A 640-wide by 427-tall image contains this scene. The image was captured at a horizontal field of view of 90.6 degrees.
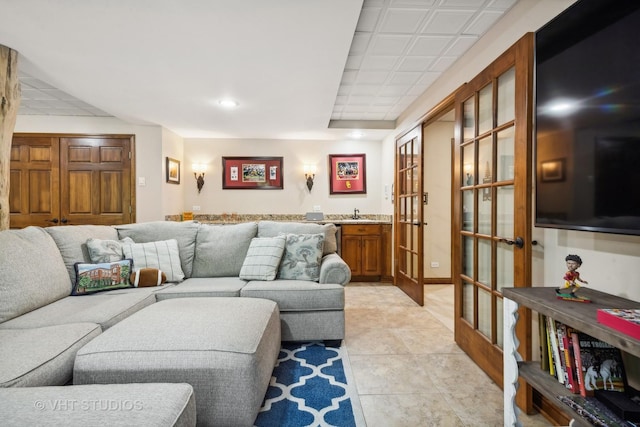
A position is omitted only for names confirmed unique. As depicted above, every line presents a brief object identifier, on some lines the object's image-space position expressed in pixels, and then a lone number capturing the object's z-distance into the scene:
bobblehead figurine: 1.23
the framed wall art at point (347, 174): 5.35
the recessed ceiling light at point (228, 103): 3.45
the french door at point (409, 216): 3.55
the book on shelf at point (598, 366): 1.13
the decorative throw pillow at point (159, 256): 2.53
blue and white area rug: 1.60
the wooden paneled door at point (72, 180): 4.45
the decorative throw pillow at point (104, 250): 2.36
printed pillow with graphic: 2.21
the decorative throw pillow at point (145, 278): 2.41
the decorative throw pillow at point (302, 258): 2.69
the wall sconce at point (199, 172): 5.22
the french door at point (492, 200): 1.70
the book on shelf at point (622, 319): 0.88
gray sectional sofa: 1.38
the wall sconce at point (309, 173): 5.30
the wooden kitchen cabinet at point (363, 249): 4.73
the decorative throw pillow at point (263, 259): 2.64
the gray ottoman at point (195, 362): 1.38
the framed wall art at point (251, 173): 5.29
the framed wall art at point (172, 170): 4.67
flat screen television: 1.07
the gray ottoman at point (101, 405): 0.88
